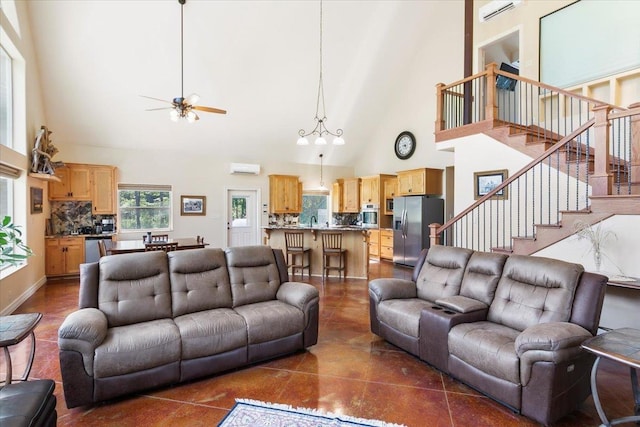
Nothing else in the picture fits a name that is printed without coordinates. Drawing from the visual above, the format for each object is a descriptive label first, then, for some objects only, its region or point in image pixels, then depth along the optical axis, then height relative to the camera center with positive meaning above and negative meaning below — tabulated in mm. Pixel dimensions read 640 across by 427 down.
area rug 2207 -1433
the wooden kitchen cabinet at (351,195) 9672 +439
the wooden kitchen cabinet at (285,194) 9219 +456
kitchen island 6550 -715
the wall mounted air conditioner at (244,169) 8672 +1105
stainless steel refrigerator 7363 -298
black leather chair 1533 -961
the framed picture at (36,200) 5445 +185
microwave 9060 -169
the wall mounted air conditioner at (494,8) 5738 +3648
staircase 3398 +610
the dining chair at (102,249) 4832 -573
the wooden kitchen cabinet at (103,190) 7090 +444
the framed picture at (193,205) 8164 +130
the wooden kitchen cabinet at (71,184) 6719 +556
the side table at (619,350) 1825 -813
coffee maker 7204 -344
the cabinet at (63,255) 6410 -884
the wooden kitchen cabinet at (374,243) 8918 -919
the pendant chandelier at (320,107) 7773 +2582
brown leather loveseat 2174 -928
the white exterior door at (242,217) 8789 -192
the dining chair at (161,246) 4922 -548
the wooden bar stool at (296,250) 6500 -784
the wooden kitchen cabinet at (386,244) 8523 -886
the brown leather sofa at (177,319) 2367 -955
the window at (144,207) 7609 +77
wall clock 8358 +1682
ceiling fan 4348 +1394
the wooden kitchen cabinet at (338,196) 10062 +428
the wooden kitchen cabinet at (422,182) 7527 +659
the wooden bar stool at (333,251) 6359 -790
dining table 4801 -558
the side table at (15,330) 2092 -800
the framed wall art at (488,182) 4991 +438
